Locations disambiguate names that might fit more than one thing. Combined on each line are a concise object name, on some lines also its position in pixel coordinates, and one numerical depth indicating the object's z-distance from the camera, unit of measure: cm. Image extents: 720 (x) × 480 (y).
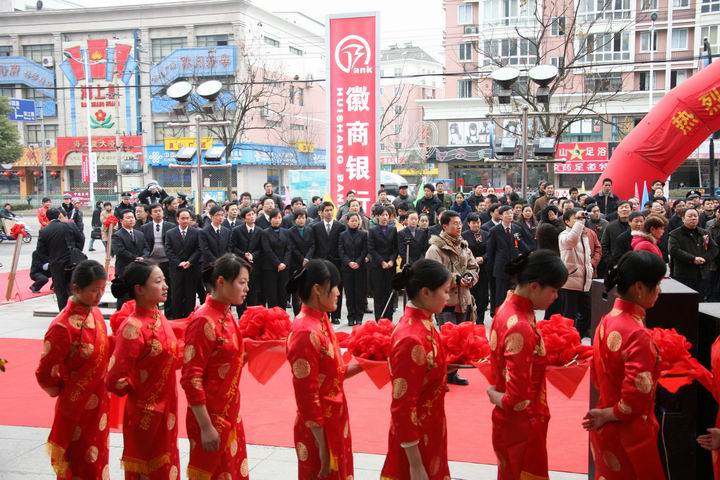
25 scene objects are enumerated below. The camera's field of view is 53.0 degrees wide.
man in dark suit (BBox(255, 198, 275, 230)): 971
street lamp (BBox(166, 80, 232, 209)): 1080
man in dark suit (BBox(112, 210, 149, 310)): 888
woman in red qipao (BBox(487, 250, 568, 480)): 284
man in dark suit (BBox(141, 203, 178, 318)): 940
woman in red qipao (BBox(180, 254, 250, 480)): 301
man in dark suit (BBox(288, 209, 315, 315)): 923
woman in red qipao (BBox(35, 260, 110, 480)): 336
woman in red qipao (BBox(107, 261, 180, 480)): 313
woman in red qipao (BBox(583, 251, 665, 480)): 272
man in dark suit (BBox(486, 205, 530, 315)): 856
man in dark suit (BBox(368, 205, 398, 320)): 896
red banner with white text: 1277
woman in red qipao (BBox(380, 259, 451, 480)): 282
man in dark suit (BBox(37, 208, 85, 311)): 944
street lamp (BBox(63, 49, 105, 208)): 3056
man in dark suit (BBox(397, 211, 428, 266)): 902
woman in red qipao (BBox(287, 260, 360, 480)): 296
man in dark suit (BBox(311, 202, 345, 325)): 925
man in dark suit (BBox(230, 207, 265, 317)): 918
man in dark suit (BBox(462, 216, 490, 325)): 873
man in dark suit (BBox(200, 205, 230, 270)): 903
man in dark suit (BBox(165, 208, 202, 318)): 906
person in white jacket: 739
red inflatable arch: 1161
